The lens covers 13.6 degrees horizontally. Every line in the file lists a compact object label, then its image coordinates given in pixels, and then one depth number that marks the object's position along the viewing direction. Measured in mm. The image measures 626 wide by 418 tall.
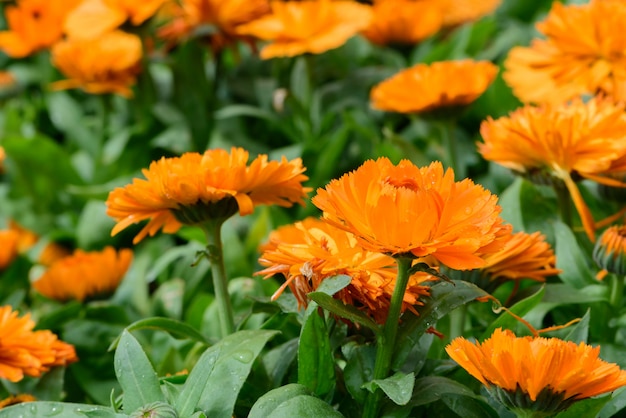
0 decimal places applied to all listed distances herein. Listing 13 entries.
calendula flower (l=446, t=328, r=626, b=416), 1057
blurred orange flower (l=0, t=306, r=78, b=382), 1160
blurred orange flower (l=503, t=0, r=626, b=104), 1252
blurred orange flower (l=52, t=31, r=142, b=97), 1439
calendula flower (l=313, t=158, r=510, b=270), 1056
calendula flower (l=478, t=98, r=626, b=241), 1157
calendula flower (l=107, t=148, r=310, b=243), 1124
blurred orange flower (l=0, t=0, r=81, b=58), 1508
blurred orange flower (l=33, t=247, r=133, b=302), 1300
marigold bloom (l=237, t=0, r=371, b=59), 1377
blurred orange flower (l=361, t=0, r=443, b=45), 1425
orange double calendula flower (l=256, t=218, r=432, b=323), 1086
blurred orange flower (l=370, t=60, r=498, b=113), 1263
